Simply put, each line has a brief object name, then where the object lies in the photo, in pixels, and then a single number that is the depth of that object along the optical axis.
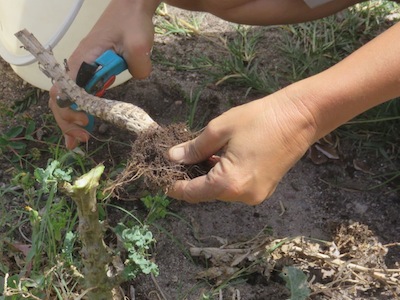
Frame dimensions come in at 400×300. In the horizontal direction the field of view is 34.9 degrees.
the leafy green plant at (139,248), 1.25
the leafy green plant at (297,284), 1.34
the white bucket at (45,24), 1.91
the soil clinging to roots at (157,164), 1.36
